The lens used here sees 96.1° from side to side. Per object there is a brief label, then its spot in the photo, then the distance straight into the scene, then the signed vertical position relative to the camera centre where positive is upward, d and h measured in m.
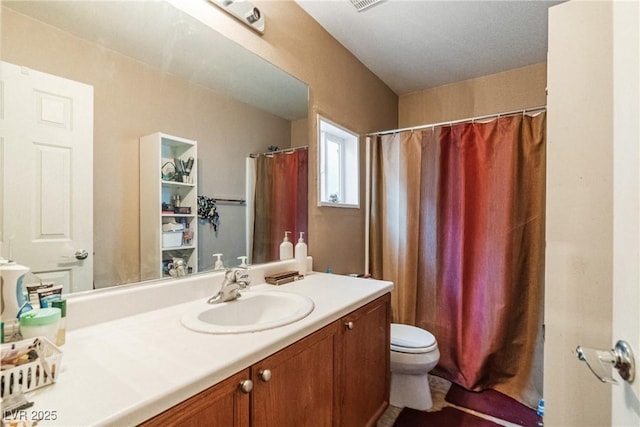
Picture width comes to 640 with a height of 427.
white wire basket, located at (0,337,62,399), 0.55 -0.32
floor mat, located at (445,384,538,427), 1.68 -1.20
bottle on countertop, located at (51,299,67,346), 0.77 -0.30
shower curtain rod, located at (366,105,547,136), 1.81 +0.64
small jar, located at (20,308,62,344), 0.71 -0.28
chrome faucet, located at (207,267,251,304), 1.18 -0.32
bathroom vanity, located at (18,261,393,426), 0.58 -0.37
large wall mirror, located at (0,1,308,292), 0.84 +0.40
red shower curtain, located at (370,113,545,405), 1.84 -0.24
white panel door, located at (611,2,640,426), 0.53 +0.03
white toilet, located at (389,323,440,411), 1.69 -0.92
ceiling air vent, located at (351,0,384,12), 1.61 +1.19
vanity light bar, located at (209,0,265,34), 1.29 +0.94
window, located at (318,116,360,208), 1.92 +0.35
